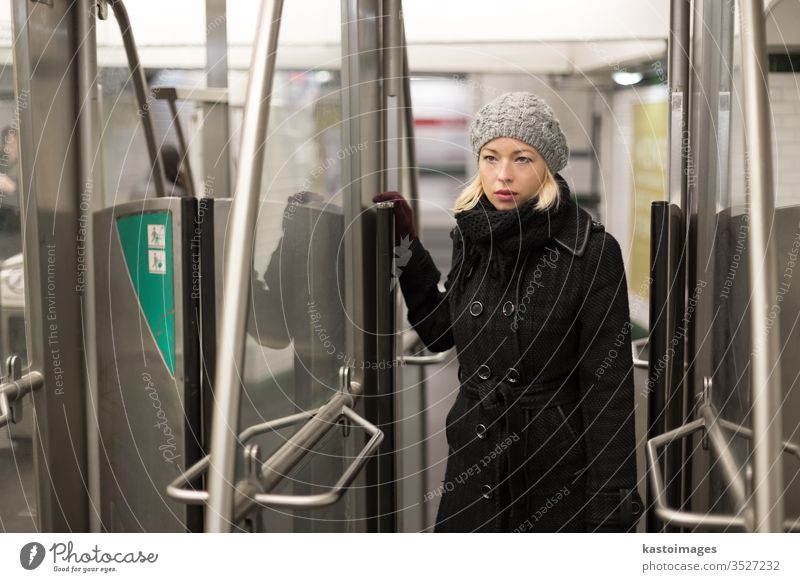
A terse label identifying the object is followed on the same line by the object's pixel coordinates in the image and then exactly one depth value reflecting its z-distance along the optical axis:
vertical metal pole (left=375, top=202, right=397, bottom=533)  1.39
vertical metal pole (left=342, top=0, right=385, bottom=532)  1.46
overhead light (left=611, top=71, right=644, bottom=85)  1.87
